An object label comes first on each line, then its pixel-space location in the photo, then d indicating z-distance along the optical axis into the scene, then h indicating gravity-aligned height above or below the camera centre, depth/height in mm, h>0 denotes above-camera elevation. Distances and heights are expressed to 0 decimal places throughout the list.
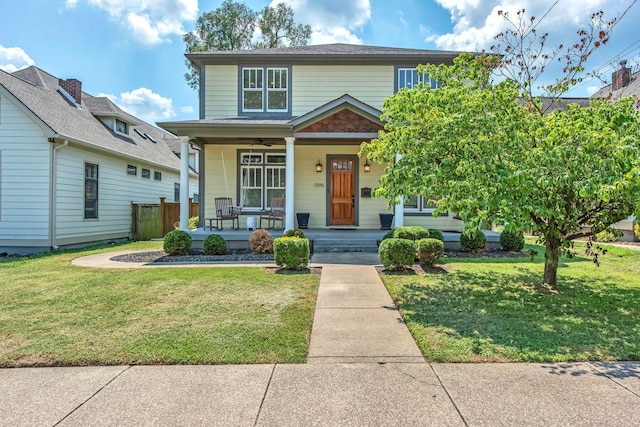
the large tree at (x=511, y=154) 4078 +718
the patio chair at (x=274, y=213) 11359 -181
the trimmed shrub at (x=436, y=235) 9298 -658
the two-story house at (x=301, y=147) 12211 +2023
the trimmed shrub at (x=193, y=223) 14852 -694
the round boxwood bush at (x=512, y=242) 9695 -846
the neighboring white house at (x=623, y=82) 16203 +6196
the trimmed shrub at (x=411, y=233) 8539 -572
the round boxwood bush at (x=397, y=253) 6977 -849
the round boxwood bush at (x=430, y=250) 7426 -848
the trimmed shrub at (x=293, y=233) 9227 -660
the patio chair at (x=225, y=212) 11281 -178
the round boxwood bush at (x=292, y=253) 7227 -911
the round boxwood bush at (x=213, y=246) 9398 -1025
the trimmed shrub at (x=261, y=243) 9531 -946
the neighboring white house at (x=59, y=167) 10398 +1186
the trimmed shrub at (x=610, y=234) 5199 -324
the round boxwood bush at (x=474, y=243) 9633 -904
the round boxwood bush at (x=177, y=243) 9305 -954
